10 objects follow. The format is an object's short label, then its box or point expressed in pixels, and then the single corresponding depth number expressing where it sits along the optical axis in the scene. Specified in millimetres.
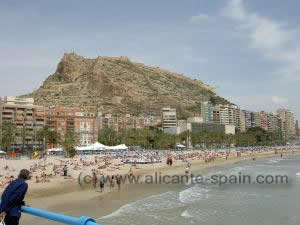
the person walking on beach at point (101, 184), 28855
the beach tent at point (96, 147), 68831
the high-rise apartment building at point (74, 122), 123544
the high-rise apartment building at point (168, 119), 189988
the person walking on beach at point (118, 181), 30938
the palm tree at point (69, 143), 67188
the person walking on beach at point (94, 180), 31052
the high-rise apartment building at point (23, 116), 111500
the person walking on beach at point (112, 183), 31028
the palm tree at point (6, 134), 85938
